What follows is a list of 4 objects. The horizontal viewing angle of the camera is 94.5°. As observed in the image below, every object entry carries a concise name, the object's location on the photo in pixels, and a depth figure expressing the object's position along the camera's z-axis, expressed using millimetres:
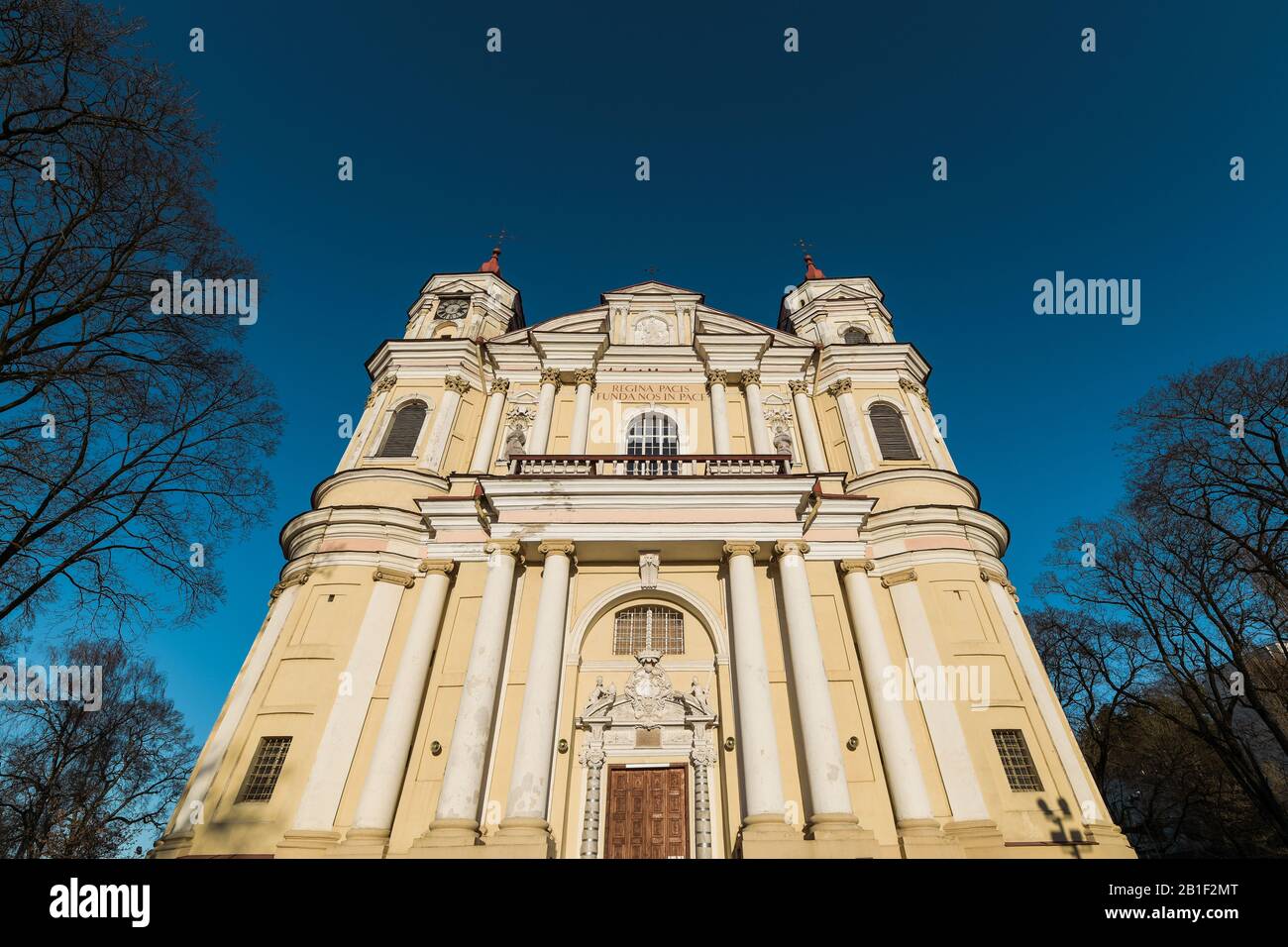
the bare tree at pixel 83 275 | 8461
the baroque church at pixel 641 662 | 12562
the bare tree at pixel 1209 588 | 14375
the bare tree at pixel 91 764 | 25422
